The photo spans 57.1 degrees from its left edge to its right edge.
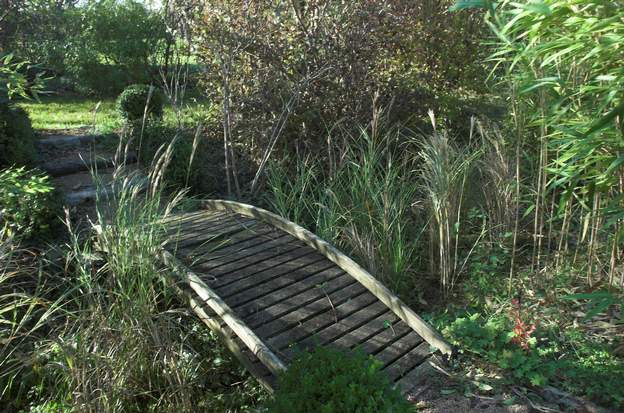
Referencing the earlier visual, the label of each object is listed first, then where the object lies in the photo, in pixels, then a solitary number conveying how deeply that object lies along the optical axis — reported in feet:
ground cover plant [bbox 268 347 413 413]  7.48
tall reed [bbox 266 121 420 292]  13.58
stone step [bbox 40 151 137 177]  19.95
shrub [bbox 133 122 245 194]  19.52
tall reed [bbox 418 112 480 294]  12.99
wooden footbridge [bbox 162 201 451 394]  10.81
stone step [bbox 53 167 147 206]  17.89
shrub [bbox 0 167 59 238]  14.32
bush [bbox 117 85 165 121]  23.47
